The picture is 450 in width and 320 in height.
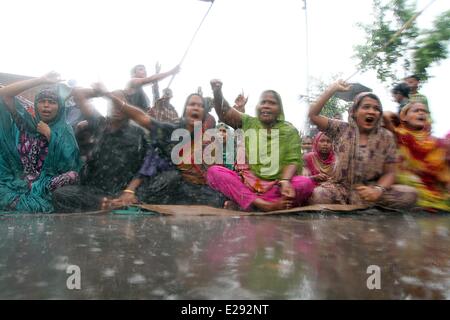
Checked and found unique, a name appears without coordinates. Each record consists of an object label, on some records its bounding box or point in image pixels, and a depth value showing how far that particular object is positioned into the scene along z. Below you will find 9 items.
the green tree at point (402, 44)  8.41
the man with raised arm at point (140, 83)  4.90
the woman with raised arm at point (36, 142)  3.55
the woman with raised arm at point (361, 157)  3.54
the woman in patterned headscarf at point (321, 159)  4.68
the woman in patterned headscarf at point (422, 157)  3.82
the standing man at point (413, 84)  4.78
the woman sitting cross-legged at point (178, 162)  3.73
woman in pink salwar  3.57
